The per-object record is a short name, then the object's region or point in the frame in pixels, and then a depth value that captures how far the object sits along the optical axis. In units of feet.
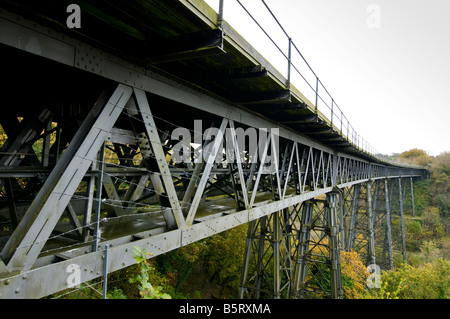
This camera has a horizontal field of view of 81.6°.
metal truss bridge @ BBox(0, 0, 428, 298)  7.30
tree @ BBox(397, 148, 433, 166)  166.24
